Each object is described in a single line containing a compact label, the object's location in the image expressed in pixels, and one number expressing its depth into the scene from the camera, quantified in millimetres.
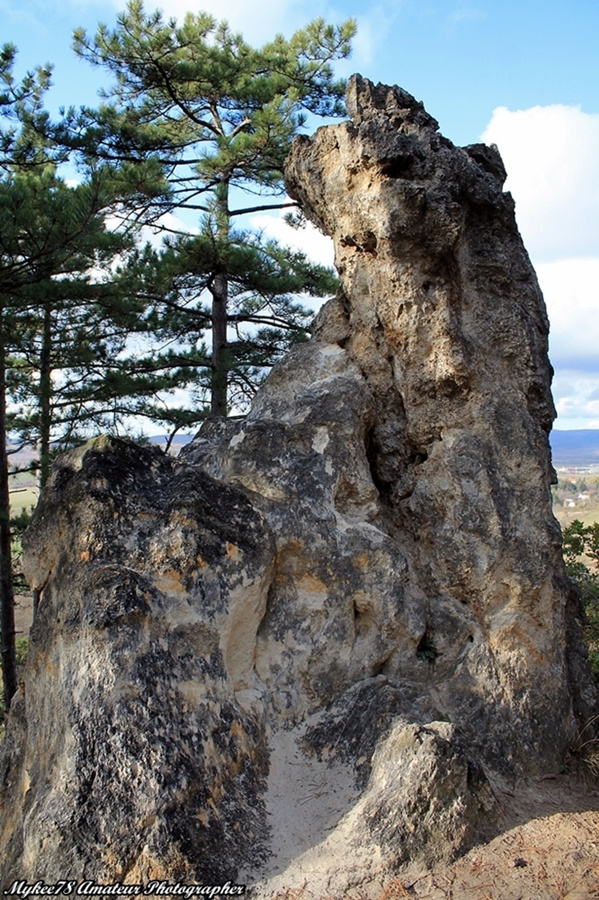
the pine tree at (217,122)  11203
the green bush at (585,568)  8206
